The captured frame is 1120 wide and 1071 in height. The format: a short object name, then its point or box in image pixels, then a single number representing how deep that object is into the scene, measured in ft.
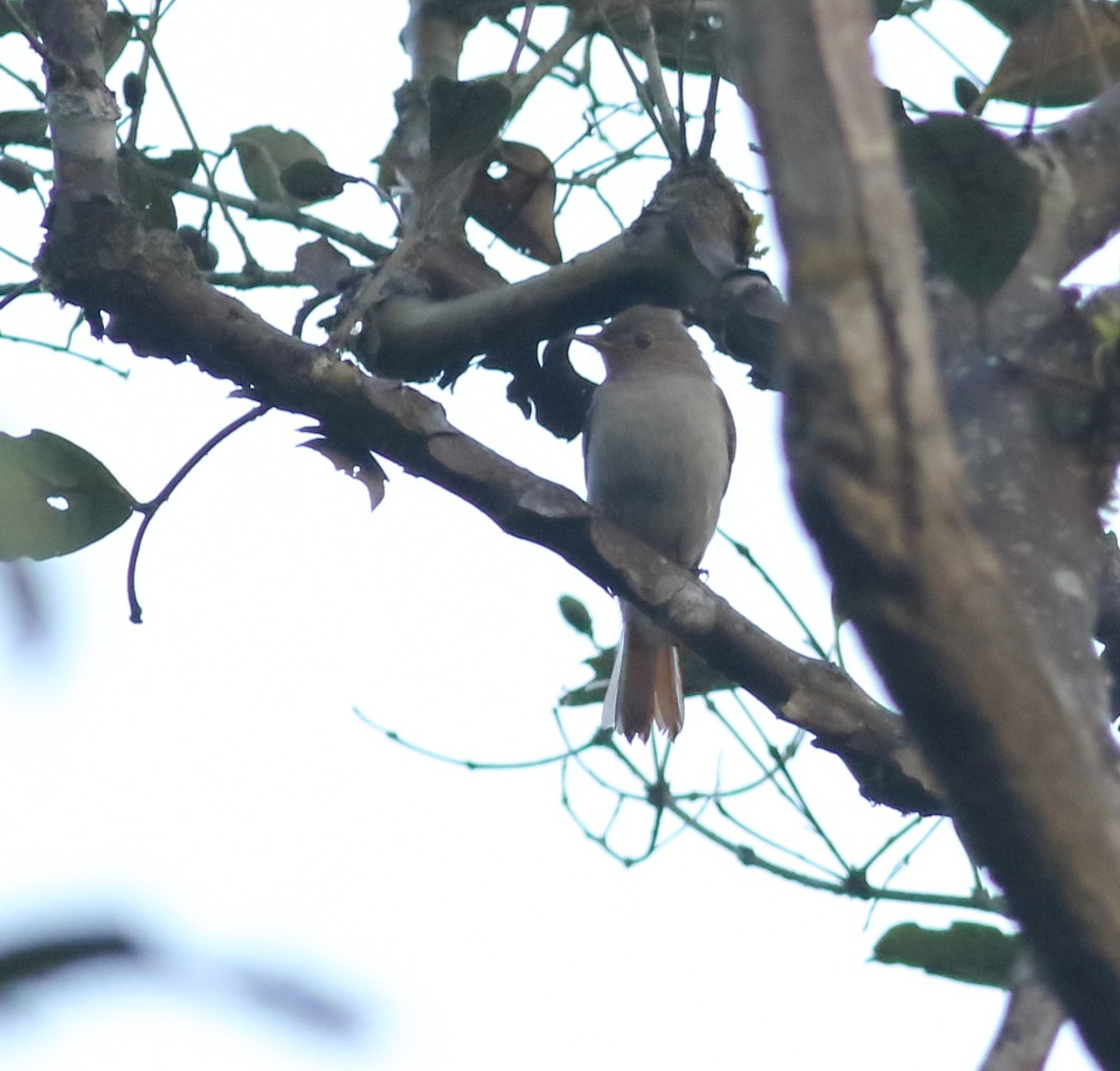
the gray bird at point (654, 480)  37.17
